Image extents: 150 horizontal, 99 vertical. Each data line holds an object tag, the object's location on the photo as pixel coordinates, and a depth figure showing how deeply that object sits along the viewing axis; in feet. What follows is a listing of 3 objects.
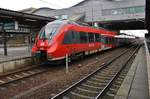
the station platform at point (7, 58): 49.06
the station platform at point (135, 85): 26.50
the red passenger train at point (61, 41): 46.78
